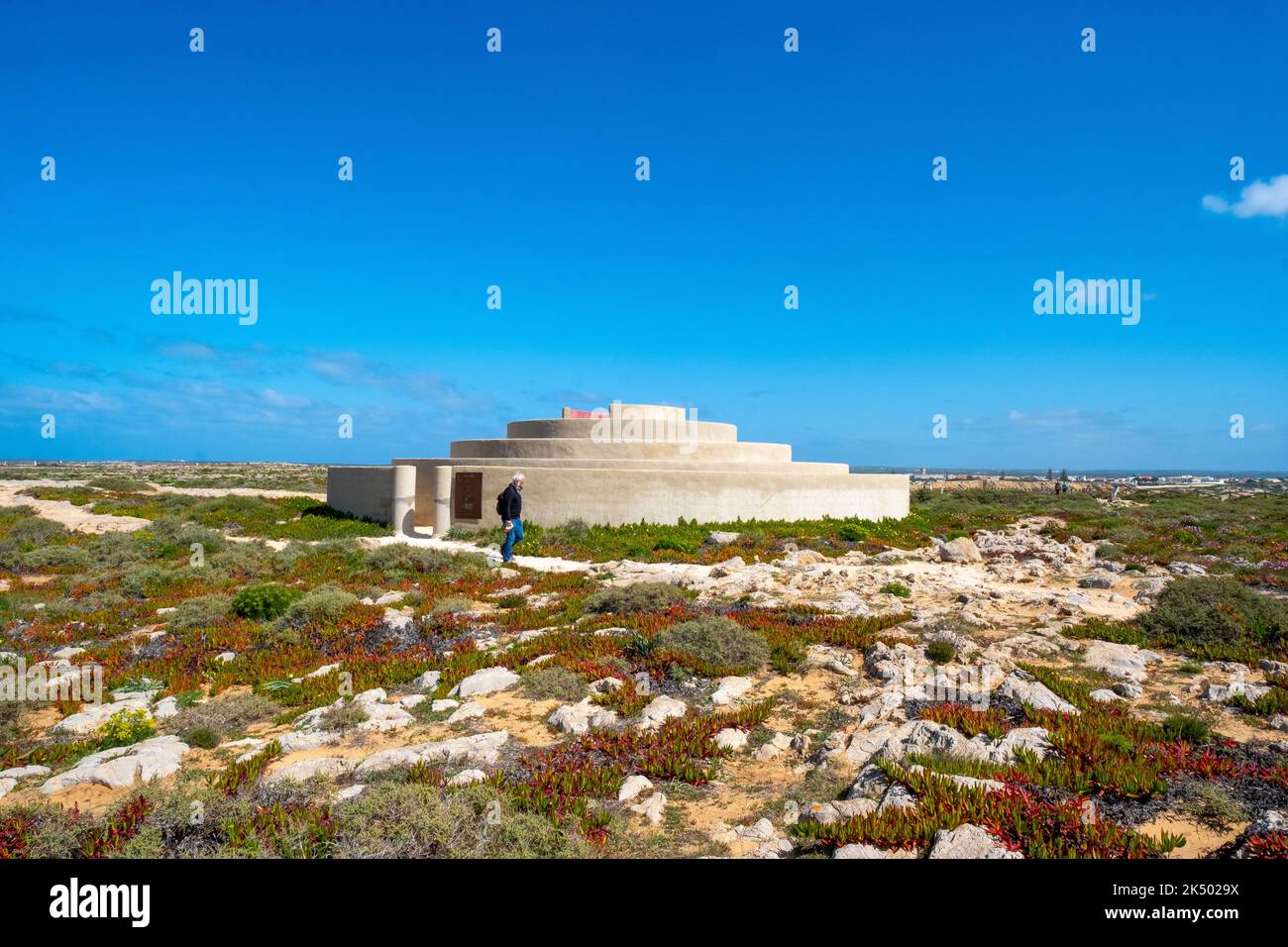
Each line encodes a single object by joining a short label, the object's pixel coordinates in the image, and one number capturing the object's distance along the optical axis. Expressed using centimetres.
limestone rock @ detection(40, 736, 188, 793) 555
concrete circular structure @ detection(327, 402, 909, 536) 2209
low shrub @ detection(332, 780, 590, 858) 420
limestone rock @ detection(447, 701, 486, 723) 717
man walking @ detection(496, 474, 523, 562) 1769
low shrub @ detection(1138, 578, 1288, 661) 928
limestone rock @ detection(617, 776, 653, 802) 527
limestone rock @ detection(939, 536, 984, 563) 1889
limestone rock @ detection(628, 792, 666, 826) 495
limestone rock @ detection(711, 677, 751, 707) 759
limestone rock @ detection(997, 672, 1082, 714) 691
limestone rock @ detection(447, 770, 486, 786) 529
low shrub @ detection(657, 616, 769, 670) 875
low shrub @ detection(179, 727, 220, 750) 656
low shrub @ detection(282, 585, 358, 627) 1139
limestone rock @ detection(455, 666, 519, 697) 797
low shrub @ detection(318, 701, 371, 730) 689
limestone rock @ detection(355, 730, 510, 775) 574
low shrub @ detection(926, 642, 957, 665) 873
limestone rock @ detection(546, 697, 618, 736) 676
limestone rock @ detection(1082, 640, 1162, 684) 839
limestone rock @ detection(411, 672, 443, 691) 826
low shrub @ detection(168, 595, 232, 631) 1141
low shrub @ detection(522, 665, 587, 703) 775
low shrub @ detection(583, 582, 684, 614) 1162
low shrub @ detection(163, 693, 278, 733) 701
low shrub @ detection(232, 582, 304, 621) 1193
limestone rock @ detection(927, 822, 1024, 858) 402
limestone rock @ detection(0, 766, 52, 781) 585
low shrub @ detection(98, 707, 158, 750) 664
